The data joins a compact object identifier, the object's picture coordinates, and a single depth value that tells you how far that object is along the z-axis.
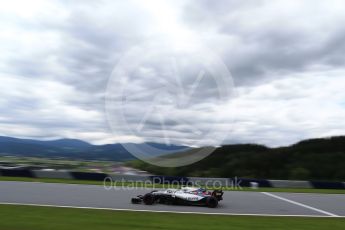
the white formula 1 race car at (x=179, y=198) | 12.51
